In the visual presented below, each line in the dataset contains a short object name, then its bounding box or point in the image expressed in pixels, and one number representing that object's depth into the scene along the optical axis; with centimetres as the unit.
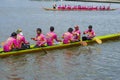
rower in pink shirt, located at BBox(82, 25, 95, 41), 2388
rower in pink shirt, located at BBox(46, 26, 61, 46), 2089
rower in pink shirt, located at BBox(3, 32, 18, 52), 1829
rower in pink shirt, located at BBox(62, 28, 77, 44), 2177
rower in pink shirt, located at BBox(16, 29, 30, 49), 1916
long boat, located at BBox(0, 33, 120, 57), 1855
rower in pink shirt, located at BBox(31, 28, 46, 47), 2009
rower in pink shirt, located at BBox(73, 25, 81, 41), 2274
